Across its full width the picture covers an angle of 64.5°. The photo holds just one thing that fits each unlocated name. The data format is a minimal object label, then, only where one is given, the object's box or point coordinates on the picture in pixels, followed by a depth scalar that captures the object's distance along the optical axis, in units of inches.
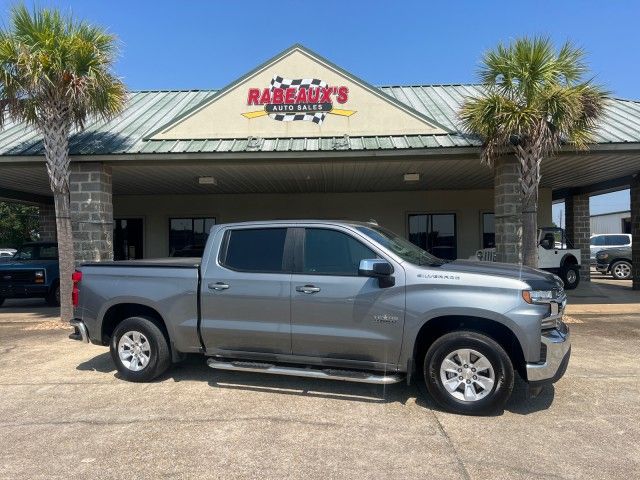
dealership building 381.1
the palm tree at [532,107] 335.6
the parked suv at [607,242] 824.3
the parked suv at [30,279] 481.4
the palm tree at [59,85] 334.0
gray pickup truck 179.6
